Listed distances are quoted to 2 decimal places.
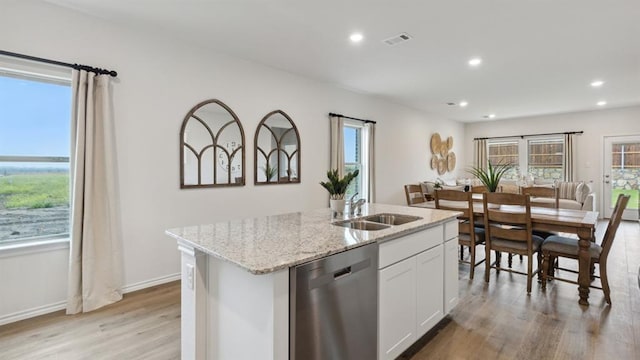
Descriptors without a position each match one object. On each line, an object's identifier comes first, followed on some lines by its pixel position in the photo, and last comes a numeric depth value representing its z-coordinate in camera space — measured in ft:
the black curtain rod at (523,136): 25.64
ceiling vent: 10.96
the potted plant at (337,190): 8.59
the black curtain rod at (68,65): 8.28
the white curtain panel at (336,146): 16.94
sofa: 20.24
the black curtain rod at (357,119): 17.05
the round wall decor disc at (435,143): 26.32
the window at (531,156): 27.09
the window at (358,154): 18.97
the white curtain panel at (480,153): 30.32
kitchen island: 4.54
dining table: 9.43
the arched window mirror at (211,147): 11.65
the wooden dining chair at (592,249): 9.29
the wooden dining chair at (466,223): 11.39
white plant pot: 8.57
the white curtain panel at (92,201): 9.04
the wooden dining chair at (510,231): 10.21
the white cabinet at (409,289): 6.26
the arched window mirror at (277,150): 13.93
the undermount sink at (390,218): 8.40
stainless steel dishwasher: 4.67
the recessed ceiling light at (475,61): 13.32
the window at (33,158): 8.60
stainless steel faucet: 8.91
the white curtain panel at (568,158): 25.88
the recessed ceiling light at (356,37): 10.92
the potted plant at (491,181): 12.89
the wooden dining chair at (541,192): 13.15
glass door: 23.67
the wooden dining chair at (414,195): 15.80
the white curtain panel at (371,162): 19.36
